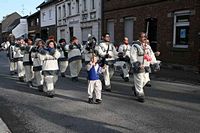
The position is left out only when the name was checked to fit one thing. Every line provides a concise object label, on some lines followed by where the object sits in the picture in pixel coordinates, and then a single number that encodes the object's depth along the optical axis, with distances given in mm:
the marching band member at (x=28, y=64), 8924
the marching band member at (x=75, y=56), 10336
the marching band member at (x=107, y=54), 7713
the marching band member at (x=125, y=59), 9326
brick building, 11861
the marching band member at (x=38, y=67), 7930
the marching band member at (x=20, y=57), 9919
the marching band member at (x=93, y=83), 6456
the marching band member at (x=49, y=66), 7177
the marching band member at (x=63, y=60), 11160
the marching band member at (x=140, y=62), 6508
